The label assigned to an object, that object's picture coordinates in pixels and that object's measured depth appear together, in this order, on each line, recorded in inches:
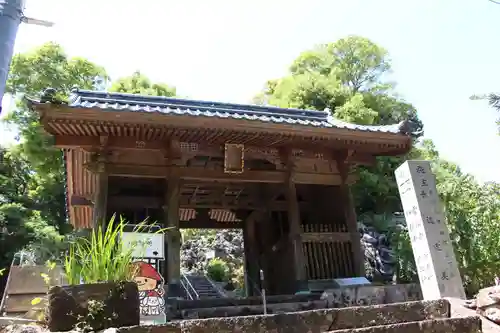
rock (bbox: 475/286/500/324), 153.4
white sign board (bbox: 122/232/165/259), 215.4
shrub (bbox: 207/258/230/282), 967.0
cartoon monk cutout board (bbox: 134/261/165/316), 204.8
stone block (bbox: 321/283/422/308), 338.6
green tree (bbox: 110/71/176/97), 1048.2
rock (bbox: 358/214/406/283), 568.7
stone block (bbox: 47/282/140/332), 138.4
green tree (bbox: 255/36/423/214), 893.8
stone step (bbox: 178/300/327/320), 292.7
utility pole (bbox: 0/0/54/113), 197.5
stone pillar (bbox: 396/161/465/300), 234.2
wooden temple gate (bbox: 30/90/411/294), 328.5
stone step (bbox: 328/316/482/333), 136.1
